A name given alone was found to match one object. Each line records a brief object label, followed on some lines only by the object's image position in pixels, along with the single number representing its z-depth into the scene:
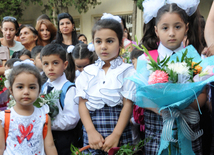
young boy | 2.34
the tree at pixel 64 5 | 11.80
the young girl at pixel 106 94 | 1.97
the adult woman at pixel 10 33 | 4.39
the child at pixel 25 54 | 3.95
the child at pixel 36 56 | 3.43
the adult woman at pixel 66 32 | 4.20
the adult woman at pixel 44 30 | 4.46
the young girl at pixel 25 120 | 1.95
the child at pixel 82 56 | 3.26
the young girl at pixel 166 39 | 1.99
